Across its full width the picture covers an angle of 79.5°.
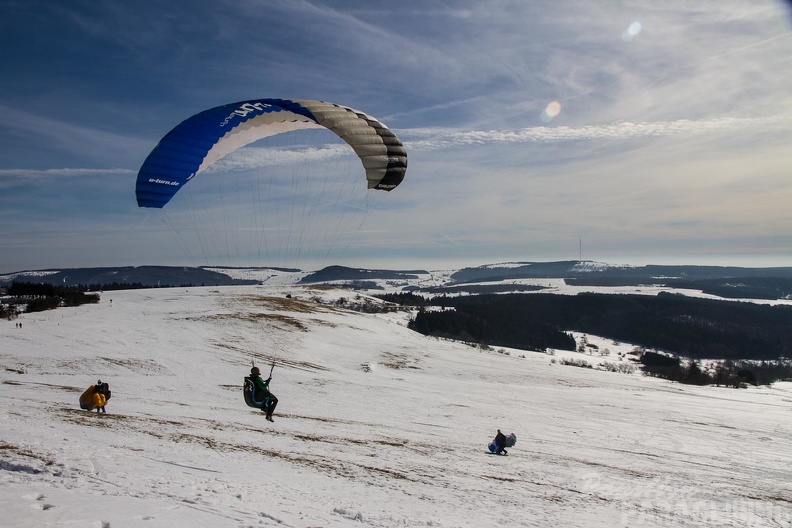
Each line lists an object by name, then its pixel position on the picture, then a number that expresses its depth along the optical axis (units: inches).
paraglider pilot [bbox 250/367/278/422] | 540.7
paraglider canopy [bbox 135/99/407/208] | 618.8
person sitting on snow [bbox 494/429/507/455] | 597.3
